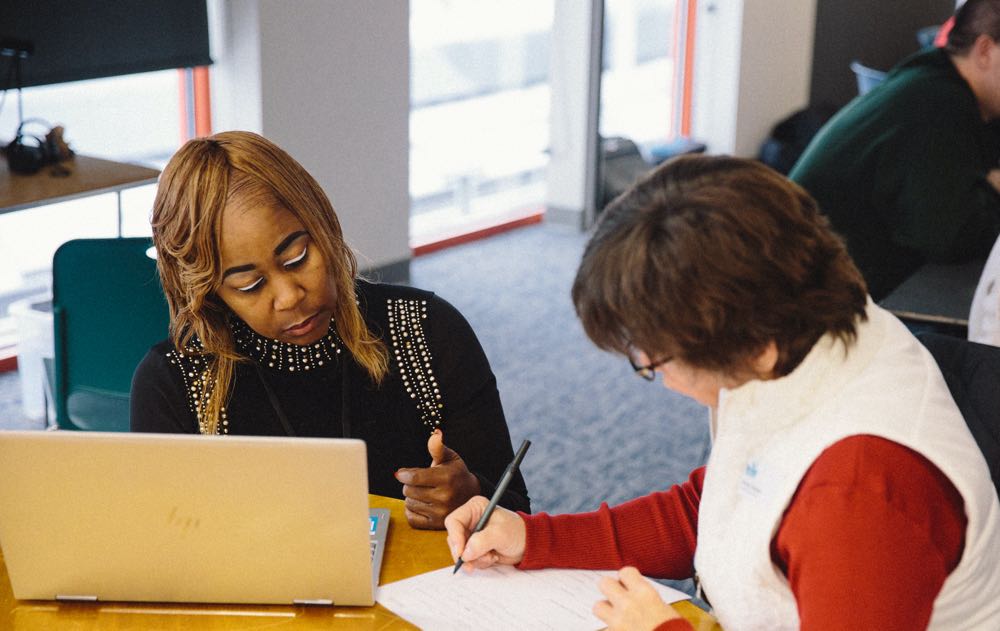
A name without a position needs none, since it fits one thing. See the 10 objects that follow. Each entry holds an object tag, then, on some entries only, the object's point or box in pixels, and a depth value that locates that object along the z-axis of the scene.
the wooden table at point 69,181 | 3.00
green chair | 2.37
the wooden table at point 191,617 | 1.32
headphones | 3.21
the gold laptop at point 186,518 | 1.20
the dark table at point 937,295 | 2.43
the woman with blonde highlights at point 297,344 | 1.61
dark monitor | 3.43
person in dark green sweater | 2.80
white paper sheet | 1.32
